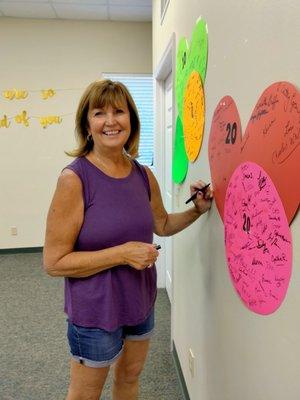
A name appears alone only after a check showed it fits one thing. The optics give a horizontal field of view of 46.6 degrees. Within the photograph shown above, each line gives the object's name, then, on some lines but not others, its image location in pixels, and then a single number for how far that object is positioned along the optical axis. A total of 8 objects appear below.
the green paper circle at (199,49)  1.28
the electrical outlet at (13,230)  4.24
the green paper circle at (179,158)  1.76
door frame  2.93
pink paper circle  0.75
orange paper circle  1.39
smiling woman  1.09
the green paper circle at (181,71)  1.67
